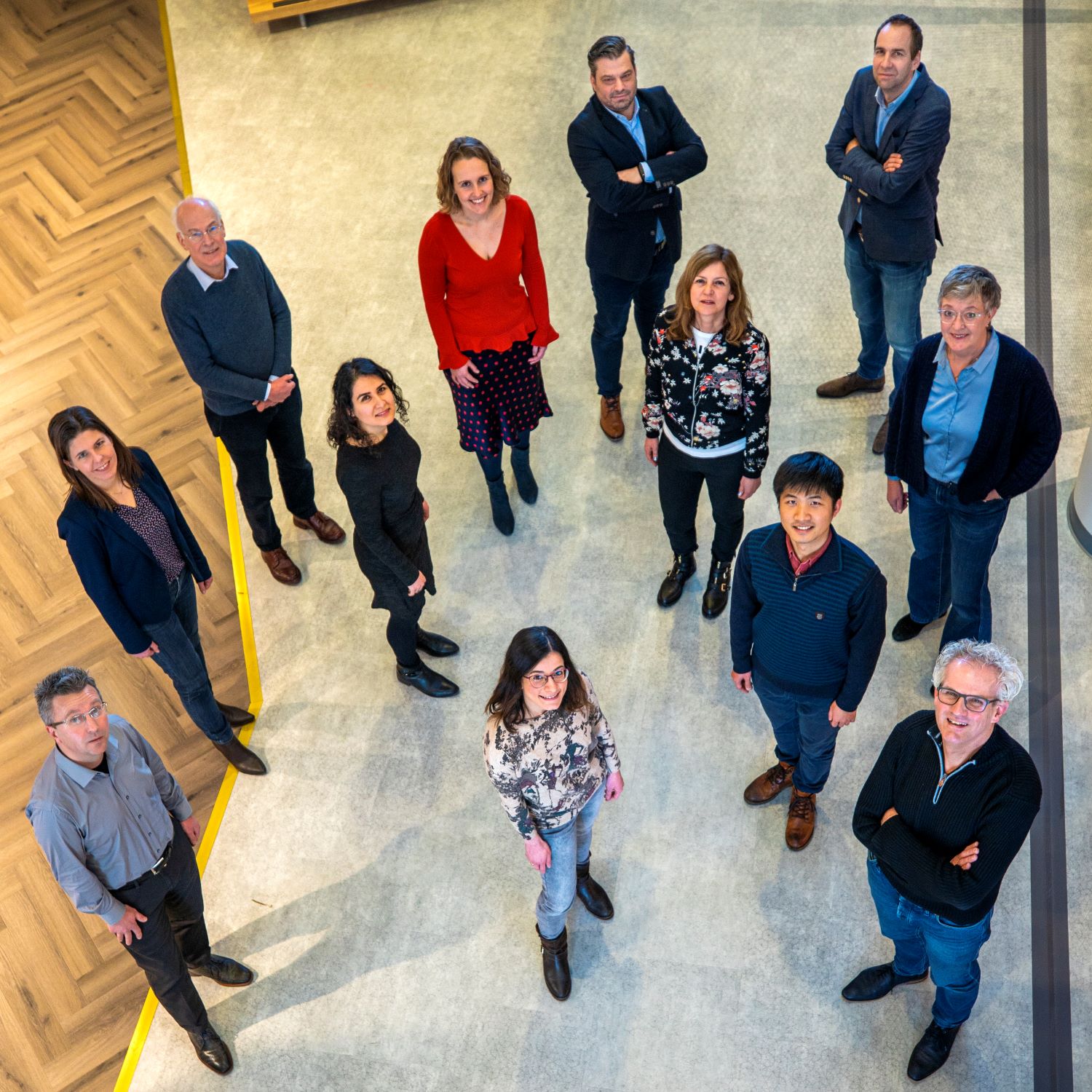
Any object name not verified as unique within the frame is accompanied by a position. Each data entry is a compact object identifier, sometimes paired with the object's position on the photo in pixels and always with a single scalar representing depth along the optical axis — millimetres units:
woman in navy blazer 3920
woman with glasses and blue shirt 3842
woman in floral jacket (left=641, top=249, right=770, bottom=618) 4082
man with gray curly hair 3074
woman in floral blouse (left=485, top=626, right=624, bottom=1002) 3262
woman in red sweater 4453
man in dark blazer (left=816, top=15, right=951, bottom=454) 4566
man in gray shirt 3375
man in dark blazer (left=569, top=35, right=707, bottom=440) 4684
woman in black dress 3984
